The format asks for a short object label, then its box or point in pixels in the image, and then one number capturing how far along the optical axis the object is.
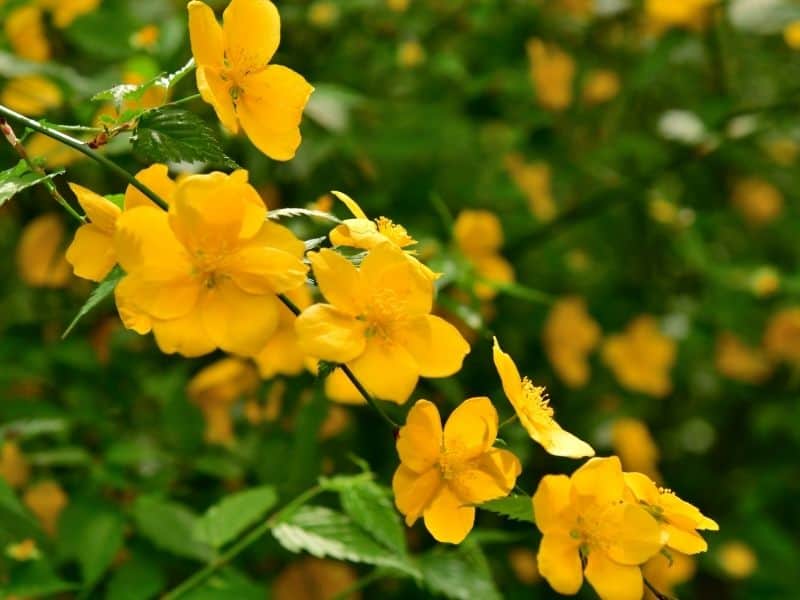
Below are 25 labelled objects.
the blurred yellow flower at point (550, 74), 1.18
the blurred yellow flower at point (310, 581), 0.86
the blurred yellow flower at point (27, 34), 0.89
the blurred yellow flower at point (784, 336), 1.71
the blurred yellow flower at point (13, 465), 0.80
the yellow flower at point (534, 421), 0.58
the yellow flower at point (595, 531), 0.58
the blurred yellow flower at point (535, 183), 1.16
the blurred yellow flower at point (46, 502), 0.80
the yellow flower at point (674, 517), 0.59
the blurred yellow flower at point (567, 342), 1.13
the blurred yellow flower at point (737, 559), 1.24
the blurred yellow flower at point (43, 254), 0.91
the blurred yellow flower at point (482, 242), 0.96
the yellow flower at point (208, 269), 0.57
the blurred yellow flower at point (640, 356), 1.20
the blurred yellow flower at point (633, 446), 1.12
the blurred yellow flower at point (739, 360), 1.74
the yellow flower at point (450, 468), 0.58
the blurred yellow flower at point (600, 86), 1.65
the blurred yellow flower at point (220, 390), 0.83
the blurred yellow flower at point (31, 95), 0.84
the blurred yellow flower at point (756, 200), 1.88
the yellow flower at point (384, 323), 0.58
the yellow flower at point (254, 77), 0.60
